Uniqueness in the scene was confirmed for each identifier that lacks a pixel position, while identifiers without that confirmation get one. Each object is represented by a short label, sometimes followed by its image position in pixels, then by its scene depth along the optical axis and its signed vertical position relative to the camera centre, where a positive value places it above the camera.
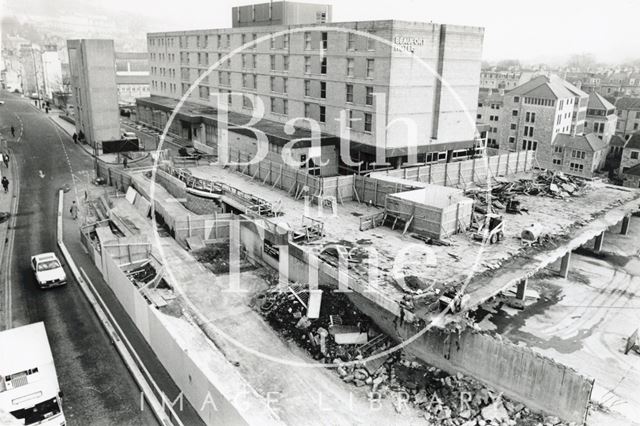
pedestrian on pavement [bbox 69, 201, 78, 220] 36.72 -9.08
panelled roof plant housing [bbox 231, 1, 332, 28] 47.69 +7.67
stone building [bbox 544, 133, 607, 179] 77.82 -8.74
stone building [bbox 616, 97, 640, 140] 94.38 -3.14
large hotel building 36.38 +0.78
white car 25.86 -9.59
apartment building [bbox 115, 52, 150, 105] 108.50 +2.67
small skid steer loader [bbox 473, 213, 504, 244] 25.69 -6.98
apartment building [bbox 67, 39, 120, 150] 53.50 -0.07
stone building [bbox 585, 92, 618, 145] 89.56 -3.37
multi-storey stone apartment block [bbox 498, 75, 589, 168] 81.31 -2.84
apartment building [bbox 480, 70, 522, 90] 135.12 +4.86
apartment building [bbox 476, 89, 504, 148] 94.06 -3.30
